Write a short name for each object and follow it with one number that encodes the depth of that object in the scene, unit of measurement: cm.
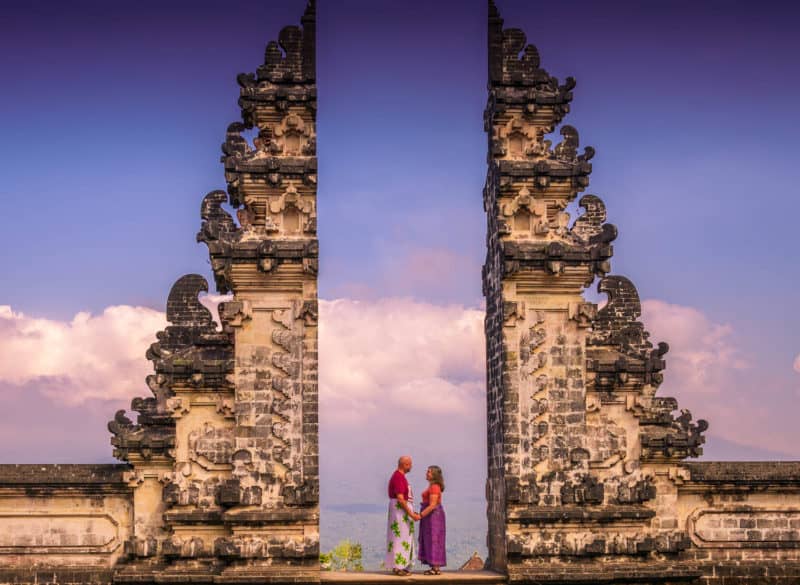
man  2056
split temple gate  2042
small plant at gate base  3716
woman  2069
